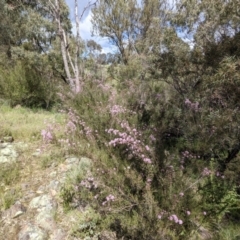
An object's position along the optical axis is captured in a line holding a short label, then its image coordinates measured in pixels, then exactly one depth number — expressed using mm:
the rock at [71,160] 3535
